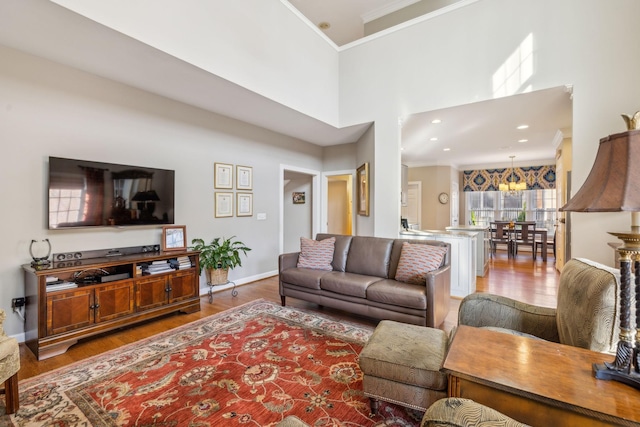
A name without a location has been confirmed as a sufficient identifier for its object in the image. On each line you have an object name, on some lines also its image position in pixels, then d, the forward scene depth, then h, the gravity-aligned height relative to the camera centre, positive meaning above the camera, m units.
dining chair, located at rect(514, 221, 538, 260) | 6.90 -0.50
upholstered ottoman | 1.53 -0.84
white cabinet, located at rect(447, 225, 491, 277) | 5.16 -0.65
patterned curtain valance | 8.08 +1.09
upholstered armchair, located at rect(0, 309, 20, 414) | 1.64 -0.89
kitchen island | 4.02 -0.67
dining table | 7.24 -0.56
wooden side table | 0.93 -0.60
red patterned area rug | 1.72 -1.19
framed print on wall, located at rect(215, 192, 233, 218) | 4.34 +0.15
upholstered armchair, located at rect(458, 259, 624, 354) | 1.24 -0.54
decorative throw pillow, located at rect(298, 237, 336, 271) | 3.68 -0.51
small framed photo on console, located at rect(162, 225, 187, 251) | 3.55 -0.29
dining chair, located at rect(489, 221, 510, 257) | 7.46 -0.52
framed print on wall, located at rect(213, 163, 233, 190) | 4.33 +0.58
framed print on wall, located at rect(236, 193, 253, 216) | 4.67 +0.16
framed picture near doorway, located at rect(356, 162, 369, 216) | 4.88 +0.46
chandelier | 7.57 +0.73
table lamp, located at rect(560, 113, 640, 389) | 0.96 +0.04
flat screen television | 2.78 +0.21
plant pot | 3.95 -0.84
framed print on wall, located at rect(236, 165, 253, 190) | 4.66 +0.59
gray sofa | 2.73 -0.74
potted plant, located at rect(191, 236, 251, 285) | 3.93 -0.62
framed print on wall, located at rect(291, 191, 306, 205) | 6.63 +0.39
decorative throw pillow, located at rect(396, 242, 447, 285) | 2.99 -0.50
